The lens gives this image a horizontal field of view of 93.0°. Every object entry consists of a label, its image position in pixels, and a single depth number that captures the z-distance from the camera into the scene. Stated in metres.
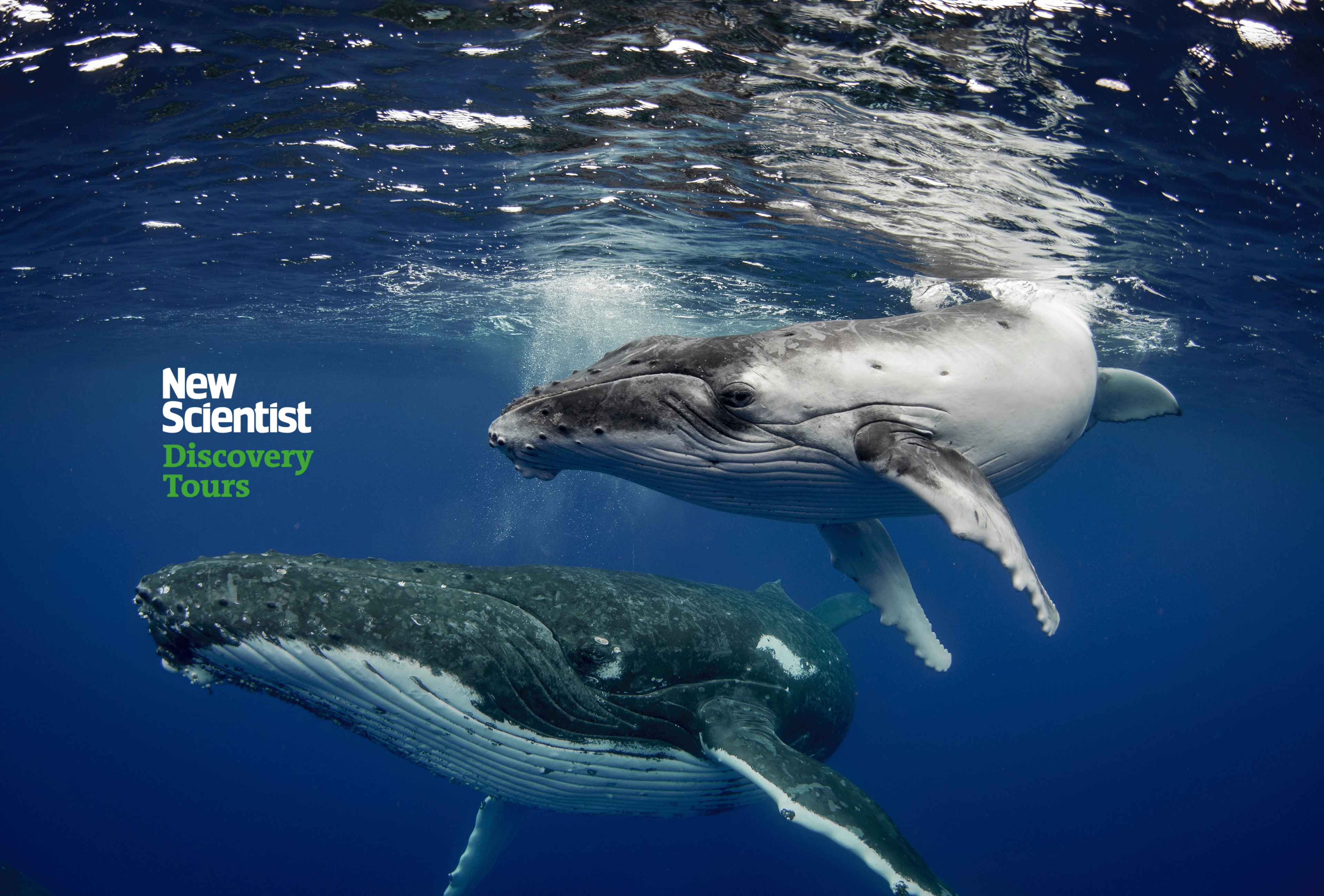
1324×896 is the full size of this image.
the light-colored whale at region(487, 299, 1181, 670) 3.29
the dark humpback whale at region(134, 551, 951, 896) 3.68
